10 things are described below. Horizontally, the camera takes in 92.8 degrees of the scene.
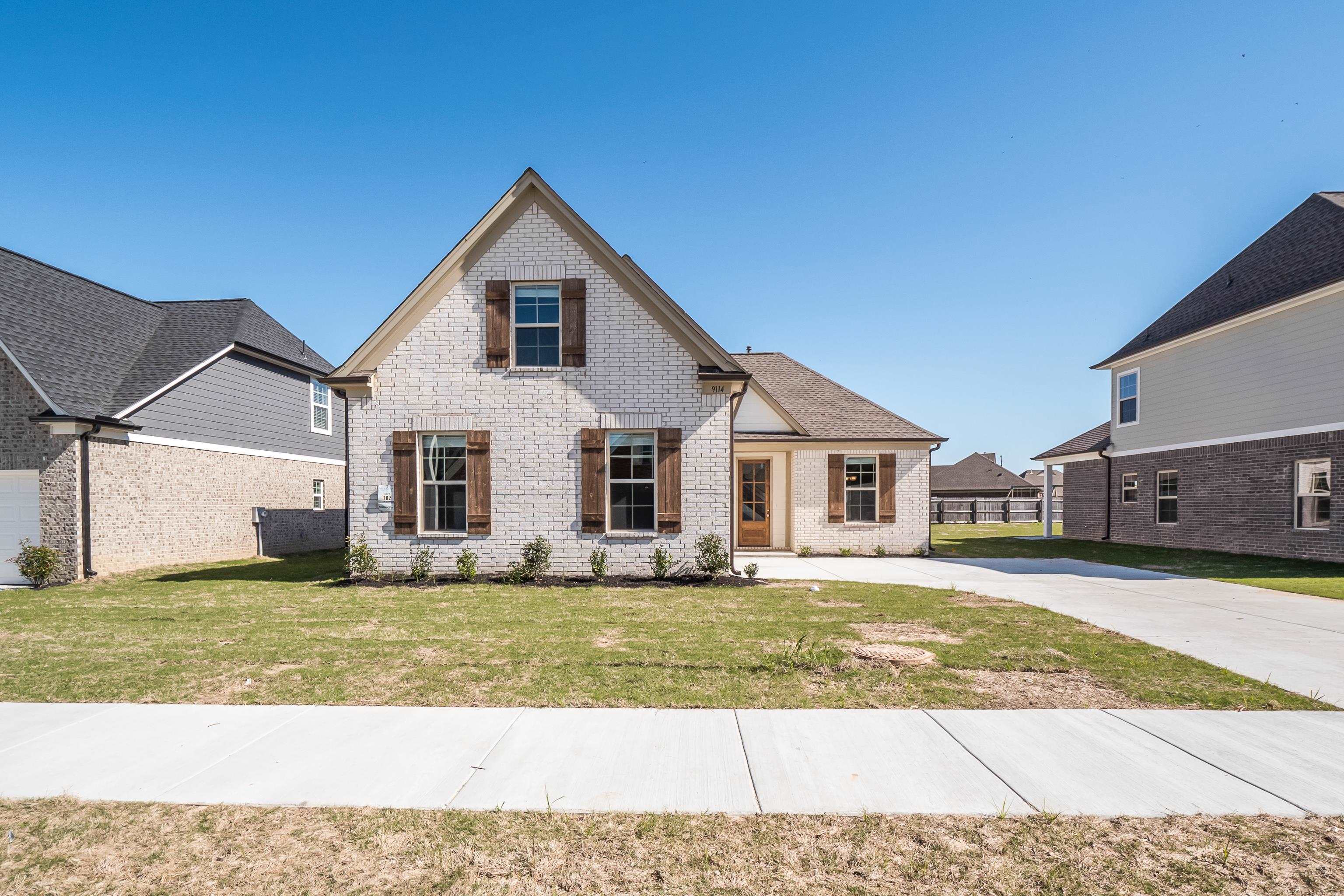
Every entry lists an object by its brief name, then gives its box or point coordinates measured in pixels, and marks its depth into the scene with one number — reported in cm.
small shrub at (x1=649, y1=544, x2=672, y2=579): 1179
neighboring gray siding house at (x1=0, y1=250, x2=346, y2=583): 1277
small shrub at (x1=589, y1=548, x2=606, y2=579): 1182
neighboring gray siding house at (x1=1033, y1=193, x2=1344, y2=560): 1462
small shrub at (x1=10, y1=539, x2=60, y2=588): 1235
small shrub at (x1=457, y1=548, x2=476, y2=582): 1180
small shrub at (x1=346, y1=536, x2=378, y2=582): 1191
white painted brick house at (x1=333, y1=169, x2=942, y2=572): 1200
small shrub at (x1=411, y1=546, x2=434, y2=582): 1188
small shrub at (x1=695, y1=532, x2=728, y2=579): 1173
